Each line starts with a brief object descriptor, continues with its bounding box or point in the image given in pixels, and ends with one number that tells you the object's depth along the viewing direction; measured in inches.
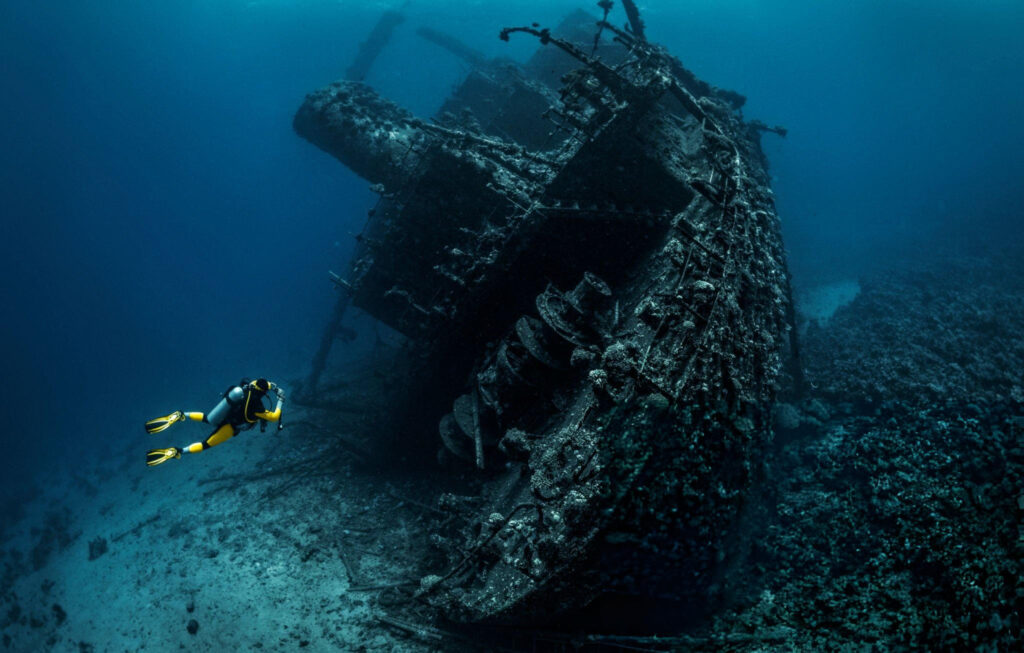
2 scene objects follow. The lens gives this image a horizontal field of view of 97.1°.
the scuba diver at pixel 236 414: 286.0
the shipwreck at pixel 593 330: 186.4
